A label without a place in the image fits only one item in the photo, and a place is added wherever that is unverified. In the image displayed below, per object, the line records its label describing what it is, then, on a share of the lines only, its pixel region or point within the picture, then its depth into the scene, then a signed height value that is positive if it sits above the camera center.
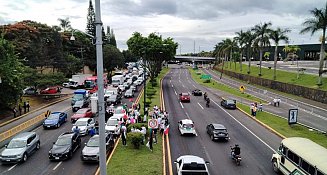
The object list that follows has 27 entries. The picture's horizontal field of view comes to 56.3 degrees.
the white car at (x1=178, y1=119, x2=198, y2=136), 26.58 -6.25
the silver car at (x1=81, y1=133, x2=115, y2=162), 19.55 -6.12
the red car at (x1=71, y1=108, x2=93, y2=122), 32.81 -6.28
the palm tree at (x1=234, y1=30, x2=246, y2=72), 83.12 +4.83
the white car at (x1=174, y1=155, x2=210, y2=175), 15.83 -5.76
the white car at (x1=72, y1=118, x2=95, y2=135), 27.31 -6.23
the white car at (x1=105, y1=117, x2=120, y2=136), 26.24 -6.18
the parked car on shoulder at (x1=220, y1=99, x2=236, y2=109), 41.03 -6.46
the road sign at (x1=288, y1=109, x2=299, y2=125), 29.19 -5.80
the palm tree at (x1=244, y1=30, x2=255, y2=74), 76.44 +4.32
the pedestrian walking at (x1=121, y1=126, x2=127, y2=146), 22.53 -5.74
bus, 14.03 -5.05
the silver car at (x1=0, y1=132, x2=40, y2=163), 19.97 -6.24
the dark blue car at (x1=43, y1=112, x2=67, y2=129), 30.50 -6.44
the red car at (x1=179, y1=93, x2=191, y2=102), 47.41 -6.46
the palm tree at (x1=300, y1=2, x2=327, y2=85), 44.53 +4.76
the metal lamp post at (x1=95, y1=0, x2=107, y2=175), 9.77 -1.47
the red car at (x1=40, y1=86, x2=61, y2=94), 53.35 -5.94
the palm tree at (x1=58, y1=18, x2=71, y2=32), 130.25 +13.96
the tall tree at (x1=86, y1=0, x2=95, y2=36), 106.74 +13.98
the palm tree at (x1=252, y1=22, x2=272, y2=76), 66.94 +4.85
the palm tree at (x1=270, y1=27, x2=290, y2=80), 62.38 +4.02
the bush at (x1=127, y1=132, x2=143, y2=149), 21.61 -5.77
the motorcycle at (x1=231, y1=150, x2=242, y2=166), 19.48 -6.56
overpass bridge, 188.12 -1.88
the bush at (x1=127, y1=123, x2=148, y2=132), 24.66 -5.61
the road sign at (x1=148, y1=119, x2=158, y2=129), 22.14 -4.88
